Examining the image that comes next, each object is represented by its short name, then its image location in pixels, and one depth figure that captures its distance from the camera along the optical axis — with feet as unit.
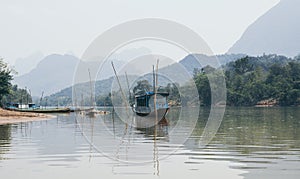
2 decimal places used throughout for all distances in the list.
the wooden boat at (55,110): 297.12
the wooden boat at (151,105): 164.45
